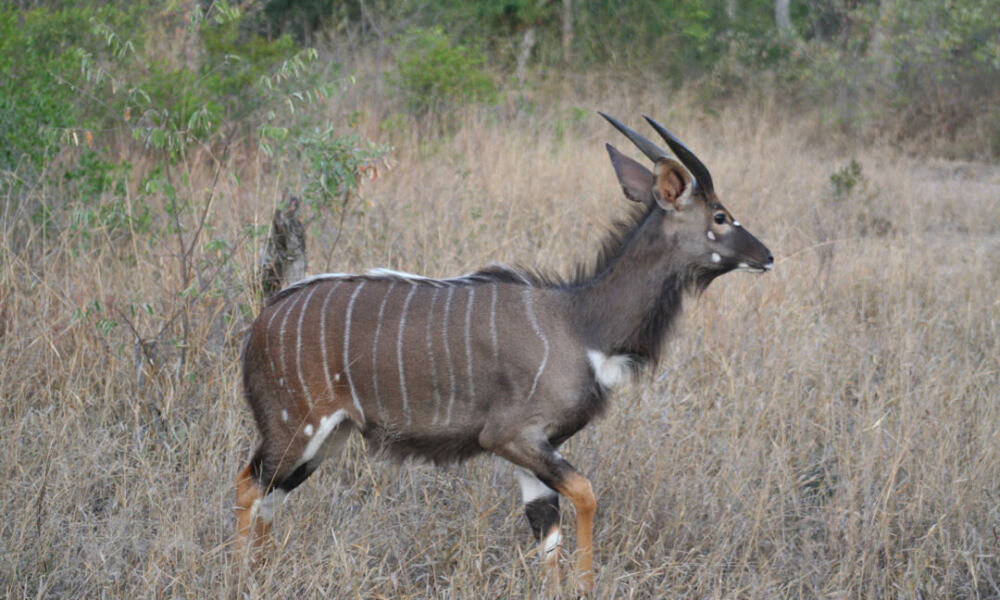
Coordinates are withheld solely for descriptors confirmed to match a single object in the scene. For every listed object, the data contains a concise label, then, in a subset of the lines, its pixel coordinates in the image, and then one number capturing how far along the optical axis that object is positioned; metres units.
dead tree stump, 8.72
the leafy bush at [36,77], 10.96
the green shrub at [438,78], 18.08
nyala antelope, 5.99
